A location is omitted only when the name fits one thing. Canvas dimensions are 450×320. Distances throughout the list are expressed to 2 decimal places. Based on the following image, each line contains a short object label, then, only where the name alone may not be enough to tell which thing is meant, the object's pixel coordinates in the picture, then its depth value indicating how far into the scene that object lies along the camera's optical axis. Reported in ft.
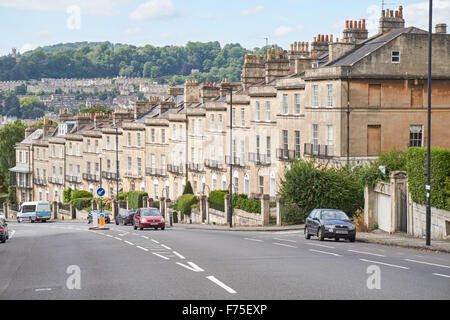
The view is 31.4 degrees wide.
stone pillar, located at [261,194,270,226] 189.88
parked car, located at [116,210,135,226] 231.24
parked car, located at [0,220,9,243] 133.80
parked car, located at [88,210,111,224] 246.37
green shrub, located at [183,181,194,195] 265.13
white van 291.38
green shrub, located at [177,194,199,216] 242.58
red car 181.37
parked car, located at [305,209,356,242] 121.19
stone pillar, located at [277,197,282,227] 185.88
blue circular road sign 192.13
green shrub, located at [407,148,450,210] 117.60
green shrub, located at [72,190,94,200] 332.80
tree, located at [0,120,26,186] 465.47
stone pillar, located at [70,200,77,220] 322.75
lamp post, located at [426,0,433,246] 107.65
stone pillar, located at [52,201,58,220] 331.77
